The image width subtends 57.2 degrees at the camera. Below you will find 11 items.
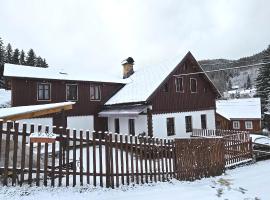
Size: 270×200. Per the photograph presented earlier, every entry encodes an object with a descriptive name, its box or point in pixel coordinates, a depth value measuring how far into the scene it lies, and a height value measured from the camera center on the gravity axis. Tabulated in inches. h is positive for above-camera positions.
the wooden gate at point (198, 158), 385.7 -62.5
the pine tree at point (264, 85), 1714.1 +237.0
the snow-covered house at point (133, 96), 782.5 +89.3
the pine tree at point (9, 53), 2479.1 +784.2
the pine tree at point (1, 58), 2109.7 +622.1
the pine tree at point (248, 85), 5826.8 +806.0
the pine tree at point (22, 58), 2657.5 +728.7
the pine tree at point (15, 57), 2471.9 +675.7
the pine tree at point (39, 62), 2723.9 +696.4
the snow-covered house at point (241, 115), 1556.3 +23.7
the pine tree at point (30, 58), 2615.7 +700.8
